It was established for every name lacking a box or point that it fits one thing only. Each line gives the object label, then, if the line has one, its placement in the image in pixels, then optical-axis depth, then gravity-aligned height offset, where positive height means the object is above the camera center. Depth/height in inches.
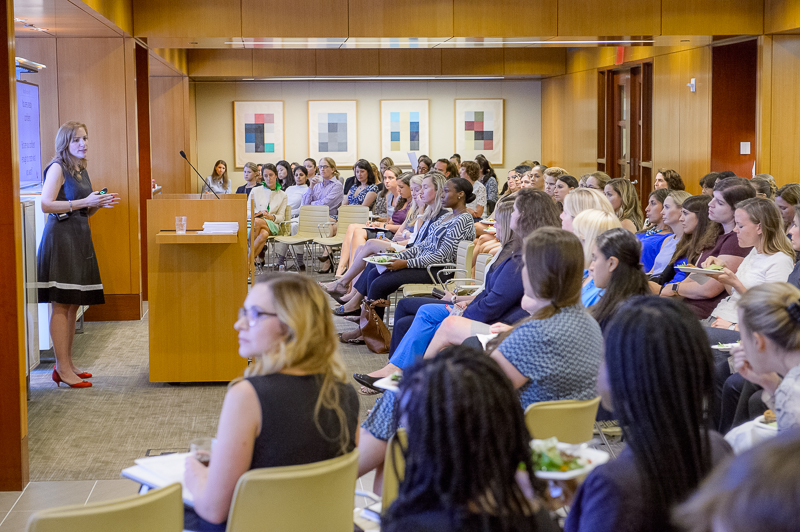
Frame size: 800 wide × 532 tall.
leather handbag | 262.2 -41.0
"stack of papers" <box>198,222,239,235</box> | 207.7 -6.4
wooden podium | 210.7 -21.8
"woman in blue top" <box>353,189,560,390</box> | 180.4 -20.3
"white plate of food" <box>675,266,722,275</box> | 163.5 -14.1
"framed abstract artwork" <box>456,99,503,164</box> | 615.5 +54.1
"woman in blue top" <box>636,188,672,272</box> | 245.8 -10.2
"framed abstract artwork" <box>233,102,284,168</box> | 609.0 +51.9
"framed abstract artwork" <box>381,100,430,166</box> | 612.1 +53.5
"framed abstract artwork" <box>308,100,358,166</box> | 609.0 +53.6
